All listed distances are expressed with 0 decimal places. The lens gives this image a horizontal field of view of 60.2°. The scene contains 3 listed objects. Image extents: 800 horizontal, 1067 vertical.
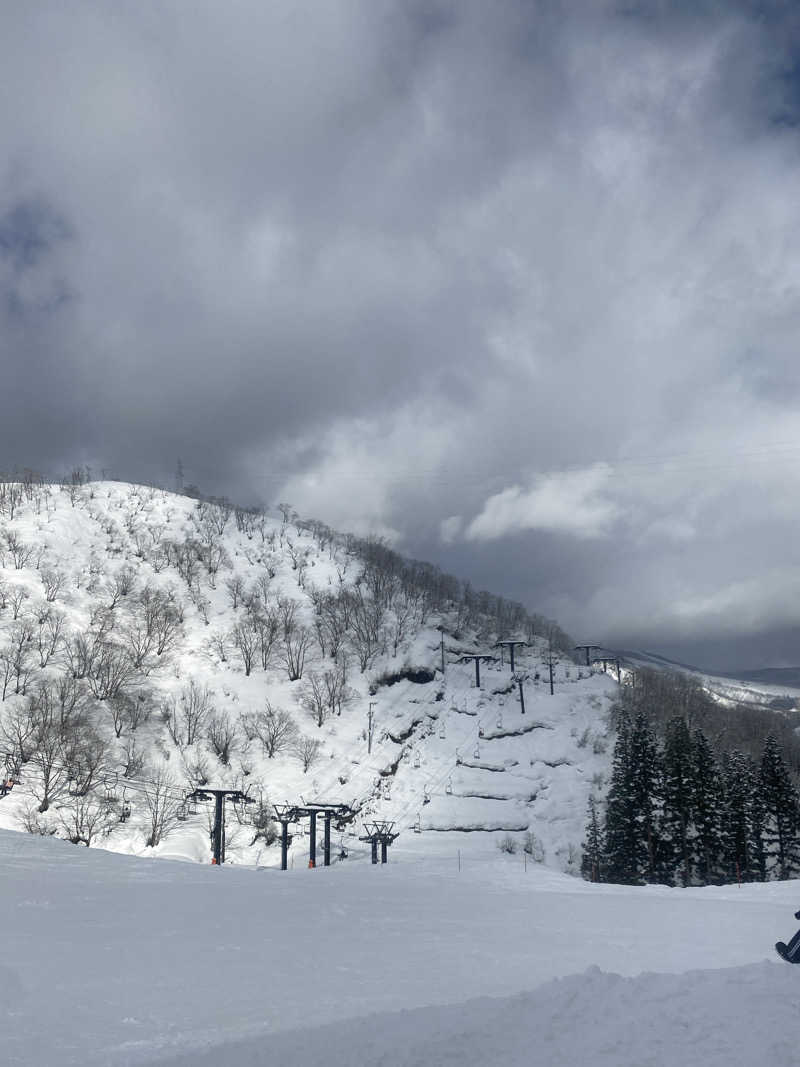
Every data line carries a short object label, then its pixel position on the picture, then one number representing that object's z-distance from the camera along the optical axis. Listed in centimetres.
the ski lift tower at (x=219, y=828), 4406
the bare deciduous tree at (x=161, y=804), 5325
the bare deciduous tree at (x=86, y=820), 4891
